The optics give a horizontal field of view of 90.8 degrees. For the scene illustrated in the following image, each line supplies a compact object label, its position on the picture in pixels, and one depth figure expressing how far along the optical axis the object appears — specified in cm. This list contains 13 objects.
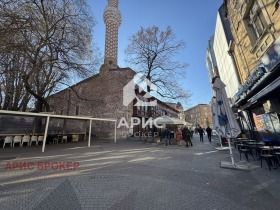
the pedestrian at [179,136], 1321
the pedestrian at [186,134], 1196
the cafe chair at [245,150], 617
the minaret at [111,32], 2408
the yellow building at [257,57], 532
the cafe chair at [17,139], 1150
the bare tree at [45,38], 665
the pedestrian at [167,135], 1341
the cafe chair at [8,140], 1138
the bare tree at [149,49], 1719
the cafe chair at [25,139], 1179
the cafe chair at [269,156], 471
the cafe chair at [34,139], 1244
